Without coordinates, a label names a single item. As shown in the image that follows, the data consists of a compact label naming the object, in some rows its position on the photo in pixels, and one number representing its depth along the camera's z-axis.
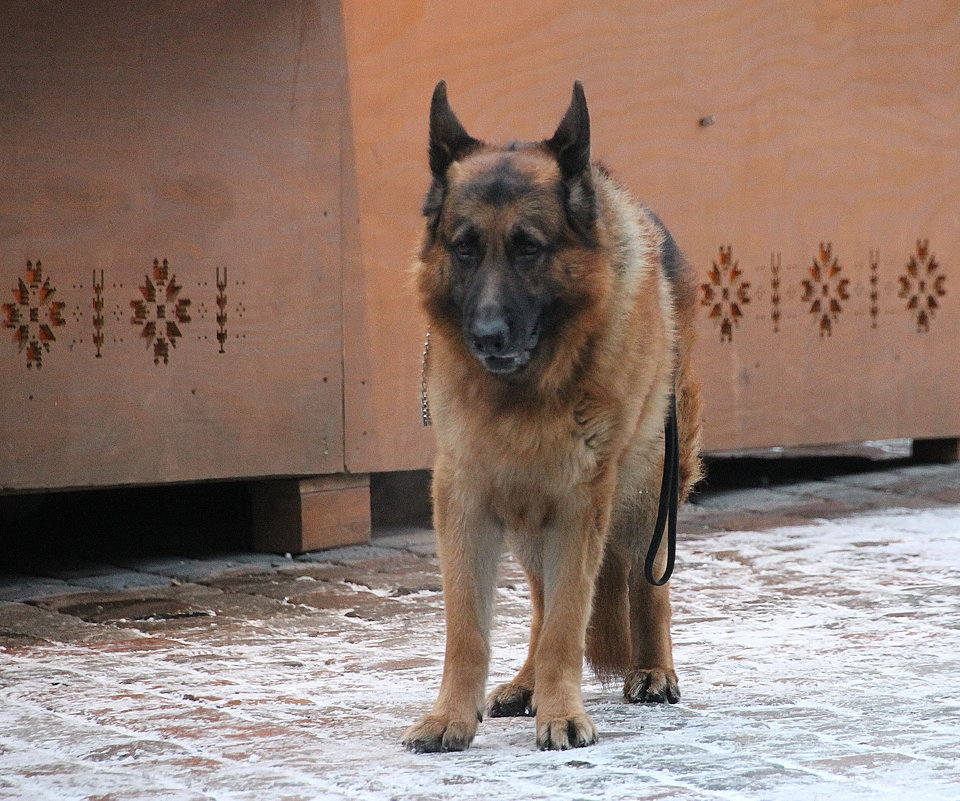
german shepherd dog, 7.57
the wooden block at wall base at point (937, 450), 18.58
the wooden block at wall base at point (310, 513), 13.92
